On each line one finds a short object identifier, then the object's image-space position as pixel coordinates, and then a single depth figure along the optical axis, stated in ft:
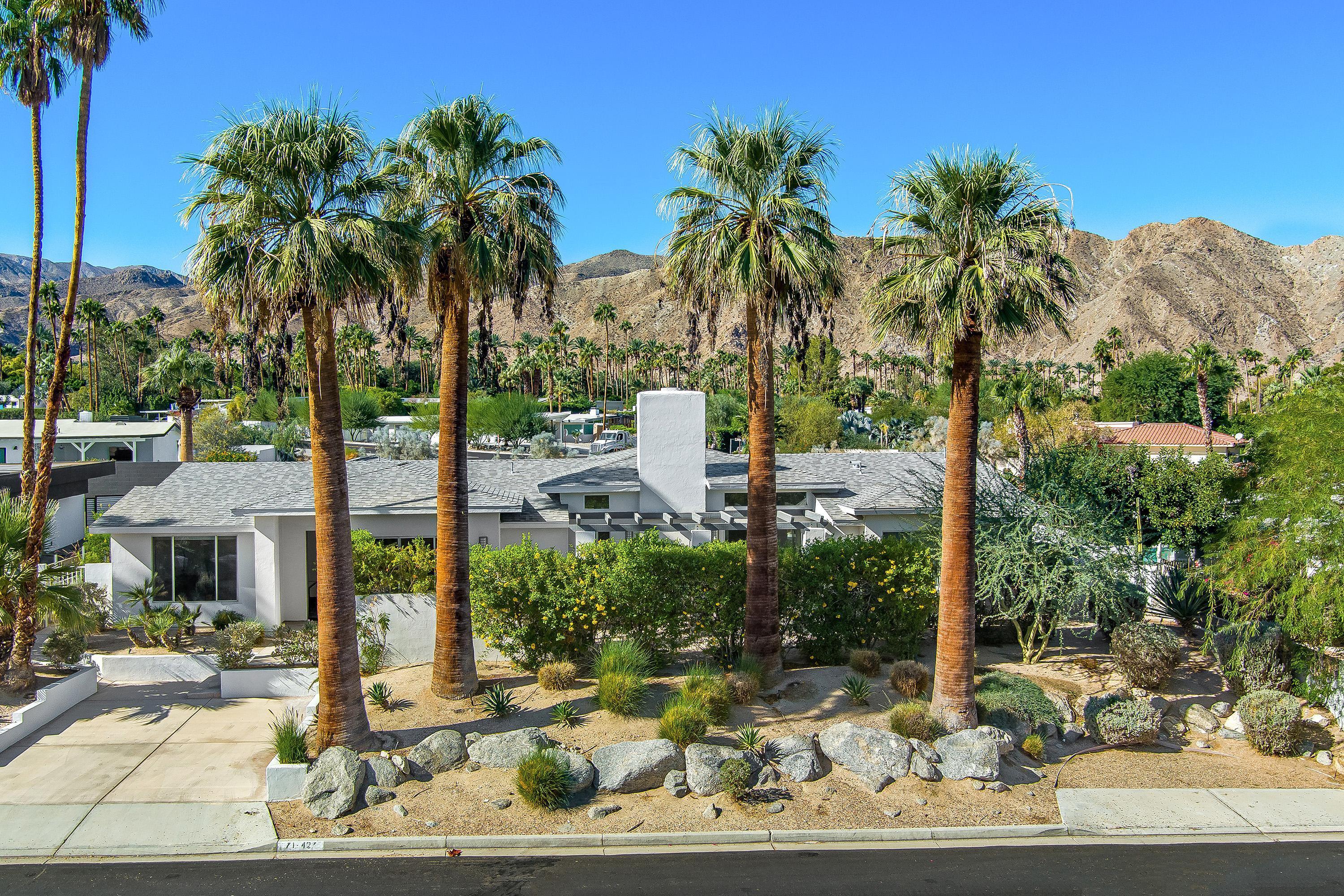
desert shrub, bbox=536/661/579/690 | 51.01
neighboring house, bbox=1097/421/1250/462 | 173.37
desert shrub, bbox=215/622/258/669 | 56.44
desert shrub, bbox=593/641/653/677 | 49.29
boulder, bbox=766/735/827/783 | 42.34
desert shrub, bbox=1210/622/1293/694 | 52.42
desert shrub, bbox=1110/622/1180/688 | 53.83
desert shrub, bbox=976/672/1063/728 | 47.44
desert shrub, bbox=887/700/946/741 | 44.93
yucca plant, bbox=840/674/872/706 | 49.29
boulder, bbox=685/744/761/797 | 41.09
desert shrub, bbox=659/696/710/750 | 43.34
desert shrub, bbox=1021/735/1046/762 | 45.57
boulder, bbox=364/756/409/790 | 40.73
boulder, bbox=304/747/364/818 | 38.91
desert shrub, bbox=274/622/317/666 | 56.90
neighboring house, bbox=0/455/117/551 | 99.86
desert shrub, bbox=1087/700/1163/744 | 47.47
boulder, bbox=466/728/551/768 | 42.29
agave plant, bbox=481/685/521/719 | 47.57
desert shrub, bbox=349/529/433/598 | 63.26
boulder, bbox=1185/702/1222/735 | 50.60
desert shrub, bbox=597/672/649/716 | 46.85
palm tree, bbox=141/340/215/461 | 135.54
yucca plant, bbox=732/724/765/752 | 43.42
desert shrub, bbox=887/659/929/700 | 50.16
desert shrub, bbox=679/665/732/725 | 46.03
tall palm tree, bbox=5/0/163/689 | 51.88
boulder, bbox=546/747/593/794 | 40.55
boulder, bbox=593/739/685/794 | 41.16
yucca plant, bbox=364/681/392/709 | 49.08
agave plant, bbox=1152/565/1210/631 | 63.77
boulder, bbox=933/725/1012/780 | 42.60
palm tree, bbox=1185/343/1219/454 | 149.28
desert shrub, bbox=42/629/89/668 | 55.52
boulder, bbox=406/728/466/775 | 42.45
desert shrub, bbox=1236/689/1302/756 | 47.96
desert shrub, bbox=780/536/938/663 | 56.90
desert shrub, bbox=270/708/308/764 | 41.29
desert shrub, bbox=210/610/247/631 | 66.08
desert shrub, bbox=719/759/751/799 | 40.55
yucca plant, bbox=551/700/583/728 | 46.39
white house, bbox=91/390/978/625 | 67.82
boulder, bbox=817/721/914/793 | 42.42
